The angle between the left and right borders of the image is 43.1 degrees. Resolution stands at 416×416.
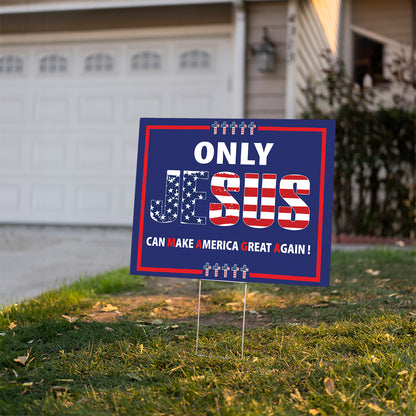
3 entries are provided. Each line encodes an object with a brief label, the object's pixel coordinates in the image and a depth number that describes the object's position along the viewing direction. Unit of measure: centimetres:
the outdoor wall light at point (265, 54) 611
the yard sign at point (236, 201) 238
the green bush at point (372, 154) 621
